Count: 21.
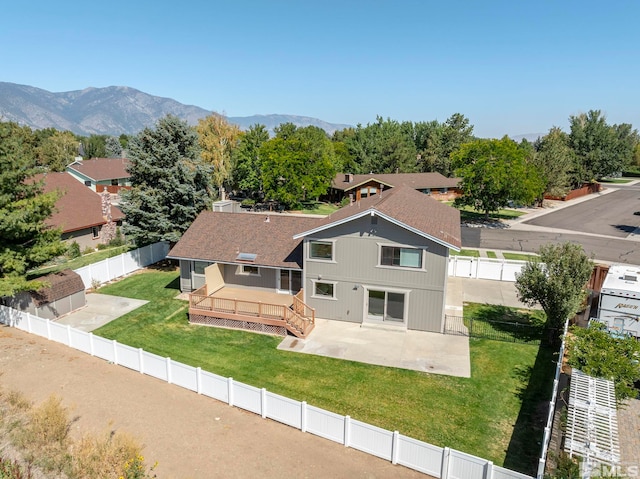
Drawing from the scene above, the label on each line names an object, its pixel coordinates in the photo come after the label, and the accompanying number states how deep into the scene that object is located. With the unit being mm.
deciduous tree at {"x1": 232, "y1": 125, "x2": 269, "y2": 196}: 62188
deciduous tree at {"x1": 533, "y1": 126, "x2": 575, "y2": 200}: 59469
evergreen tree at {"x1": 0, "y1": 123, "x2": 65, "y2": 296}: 19375
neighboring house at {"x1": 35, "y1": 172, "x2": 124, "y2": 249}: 35219
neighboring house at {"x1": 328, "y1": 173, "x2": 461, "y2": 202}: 65125
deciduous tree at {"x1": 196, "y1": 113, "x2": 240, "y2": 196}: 59688
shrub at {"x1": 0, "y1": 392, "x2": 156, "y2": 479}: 11328
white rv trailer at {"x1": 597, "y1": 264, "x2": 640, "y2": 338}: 18125
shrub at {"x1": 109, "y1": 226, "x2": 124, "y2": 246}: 38156
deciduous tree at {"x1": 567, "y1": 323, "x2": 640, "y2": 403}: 13992
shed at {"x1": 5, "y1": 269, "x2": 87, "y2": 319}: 21469
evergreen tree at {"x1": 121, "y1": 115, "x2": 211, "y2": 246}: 30516
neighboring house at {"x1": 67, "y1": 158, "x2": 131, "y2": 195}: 67562
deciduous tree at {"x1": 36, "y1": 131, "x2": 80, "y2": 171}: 77438
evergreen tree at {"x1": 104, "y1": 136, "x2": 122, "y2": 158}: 116312
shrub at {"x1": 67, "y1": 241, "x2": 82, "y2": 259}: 33906
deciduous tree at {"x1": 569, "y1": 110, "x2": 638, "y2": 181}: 80188
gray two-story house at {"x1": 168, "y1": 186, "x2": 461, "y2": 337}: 20844
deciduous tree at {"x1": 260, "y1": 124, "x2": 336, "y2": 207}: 57719
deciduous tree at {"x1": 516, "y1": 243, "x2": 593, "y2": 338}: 18547
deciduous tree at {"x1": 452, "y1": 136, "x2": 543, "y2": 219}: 46469
